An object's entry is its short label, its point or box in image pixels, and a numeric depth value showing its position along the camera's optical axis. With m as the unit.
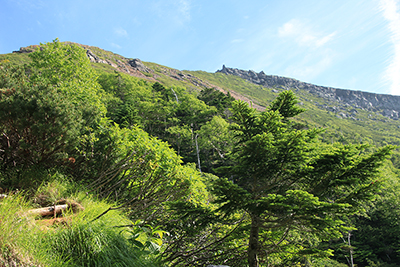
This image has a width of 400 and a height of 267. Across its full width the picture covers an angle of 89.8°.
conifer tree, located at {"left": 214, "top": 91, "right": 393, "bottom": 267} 3.69
